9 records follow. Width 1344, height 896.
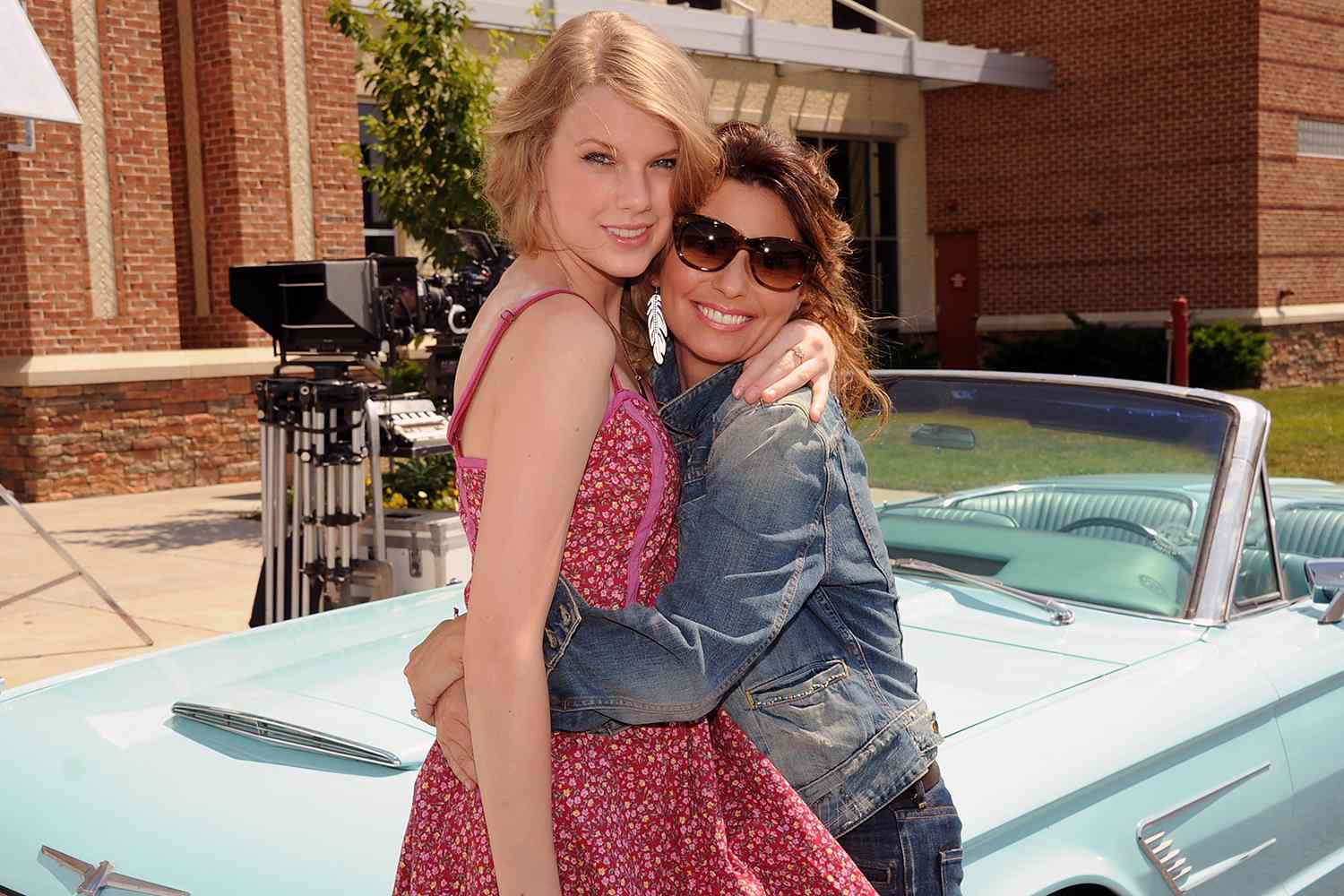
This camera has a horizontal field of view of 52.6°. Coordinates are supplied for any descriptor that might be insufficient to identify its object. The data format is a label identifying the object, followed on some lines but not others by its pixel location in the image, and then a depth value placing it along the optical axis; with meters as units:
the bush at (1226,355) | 18.73
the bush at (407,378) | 12.22
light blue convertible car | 2.11
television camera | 5.59
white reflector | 4.75
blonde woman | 1.52
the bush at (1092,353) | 18.97
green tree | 8.49
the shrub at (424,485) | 8.29
